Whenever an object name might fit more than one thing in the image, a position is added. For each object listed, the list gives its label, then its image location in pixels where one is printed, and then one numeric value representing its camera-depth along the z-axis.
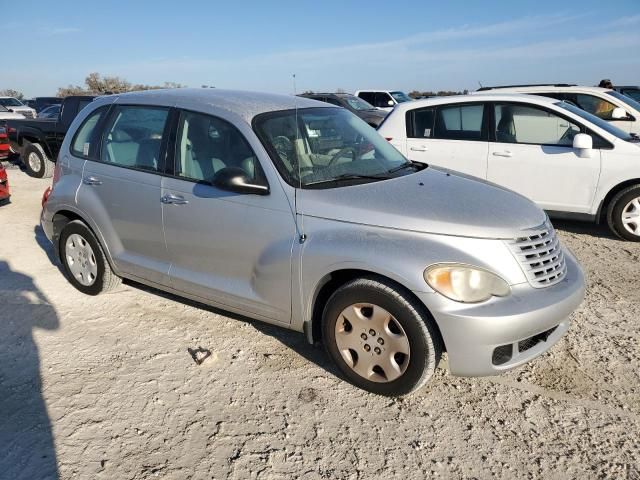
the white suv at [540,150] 5.94
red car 7.92
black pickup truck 10.72
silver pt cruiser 2.75
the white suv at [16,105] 23.72
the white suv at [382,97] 21.72
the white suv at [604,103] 8.31
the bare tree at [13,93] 53.34
